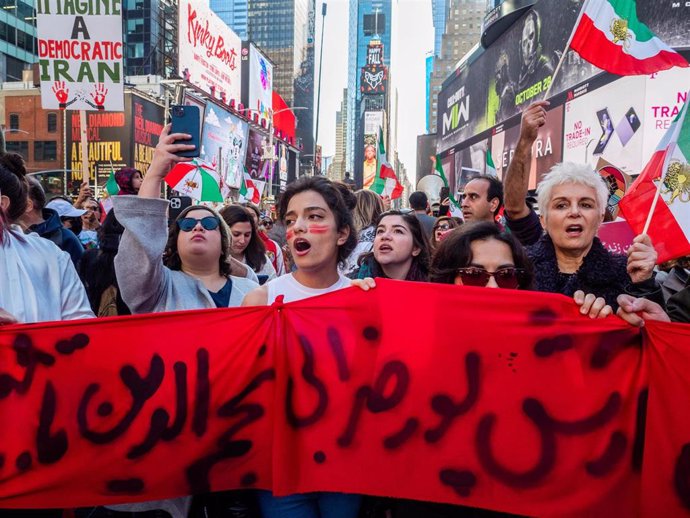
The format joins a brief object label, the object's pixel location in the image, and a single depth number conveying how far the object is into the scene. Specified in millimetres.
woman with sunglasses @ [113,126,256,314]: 2508
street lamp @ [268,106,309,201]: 28609
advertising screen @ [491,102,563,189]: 20922
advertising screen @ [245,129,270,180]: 56062
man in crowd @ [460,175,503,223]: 4523
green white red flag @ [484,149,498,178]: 9406
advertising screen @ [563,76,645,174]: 15219
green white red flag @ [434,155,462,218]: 7867
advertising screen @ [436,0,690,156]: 14648
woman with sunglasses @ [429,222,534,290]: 2475
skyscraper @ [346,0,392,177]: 190238
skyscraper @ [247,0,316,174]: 127812
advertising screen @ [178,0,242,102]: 41719
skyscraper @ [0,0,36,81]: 50125
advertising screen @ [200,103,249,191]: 41719
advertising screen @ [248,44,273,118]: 56812
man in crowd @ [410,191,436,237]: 7667
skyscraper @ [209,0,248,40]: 179500
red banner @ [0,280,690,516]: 2250
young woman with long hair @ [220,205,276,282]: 5059
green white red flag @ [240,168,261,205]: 13266
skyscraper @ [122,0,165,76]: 55906
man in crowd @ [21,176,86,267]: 4289
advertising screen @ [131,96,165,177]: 43062
